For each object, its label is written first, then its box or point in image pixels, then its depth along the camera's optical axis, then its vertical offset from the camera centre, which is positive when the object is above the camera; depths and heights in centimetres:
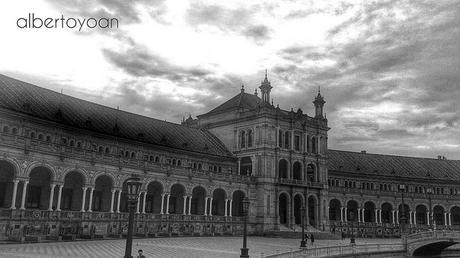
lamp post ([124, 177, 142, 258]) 2178 +122
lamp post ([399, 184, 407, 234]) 5484 +105
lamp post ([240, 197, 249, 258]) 3391 +45
